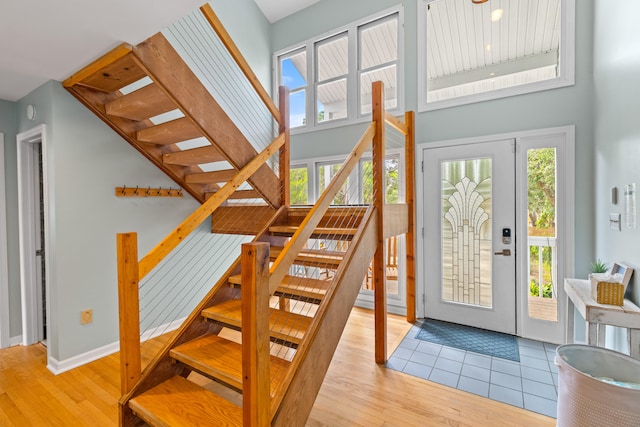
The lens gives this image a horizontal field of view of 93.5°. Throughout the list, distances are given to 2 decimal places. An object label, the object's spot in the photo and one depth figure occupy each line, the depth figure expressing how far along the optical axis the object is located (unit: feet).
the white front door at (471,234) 10.12
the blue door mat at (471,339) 9.12
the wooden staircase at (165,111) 6.68
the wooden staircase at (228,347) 5.13
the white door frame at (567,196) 9.03
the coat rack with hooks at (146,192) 9.48
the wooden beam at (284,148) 9.85
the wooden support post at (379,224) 8.16
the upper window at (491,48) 9.59
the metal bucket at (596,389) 4.20
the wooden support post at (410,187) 10.98
